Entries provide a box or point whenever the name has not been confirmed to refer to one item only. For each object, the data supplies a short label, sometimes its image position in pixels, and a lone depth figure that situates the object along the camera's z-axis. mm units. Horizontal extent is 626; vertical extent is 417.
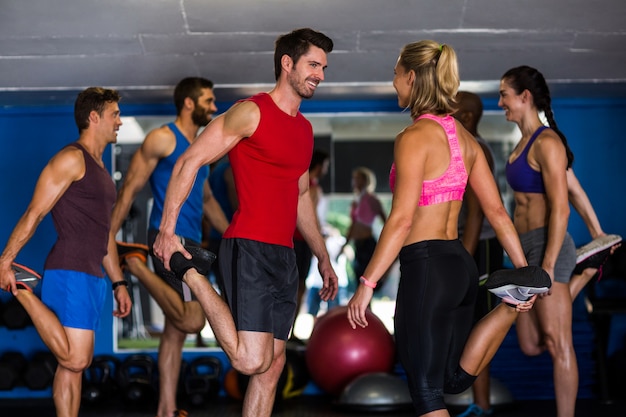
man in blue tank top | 4855
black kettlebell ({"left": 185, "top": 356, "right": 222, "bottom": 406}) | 5707
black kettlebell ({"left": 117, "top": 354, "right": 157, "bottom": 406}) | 5688
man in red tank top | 3320
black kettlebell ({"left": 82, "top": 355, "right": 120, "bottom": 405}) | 5746
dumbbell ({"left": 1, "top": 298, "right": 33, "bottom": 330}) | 5834
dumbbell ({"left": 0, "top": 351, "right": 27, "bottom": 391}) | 5793
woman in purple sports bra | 4041
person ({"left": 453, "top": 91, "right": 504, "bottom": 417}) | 4742
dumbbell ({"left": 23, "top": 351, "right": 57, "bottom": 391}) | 5824
